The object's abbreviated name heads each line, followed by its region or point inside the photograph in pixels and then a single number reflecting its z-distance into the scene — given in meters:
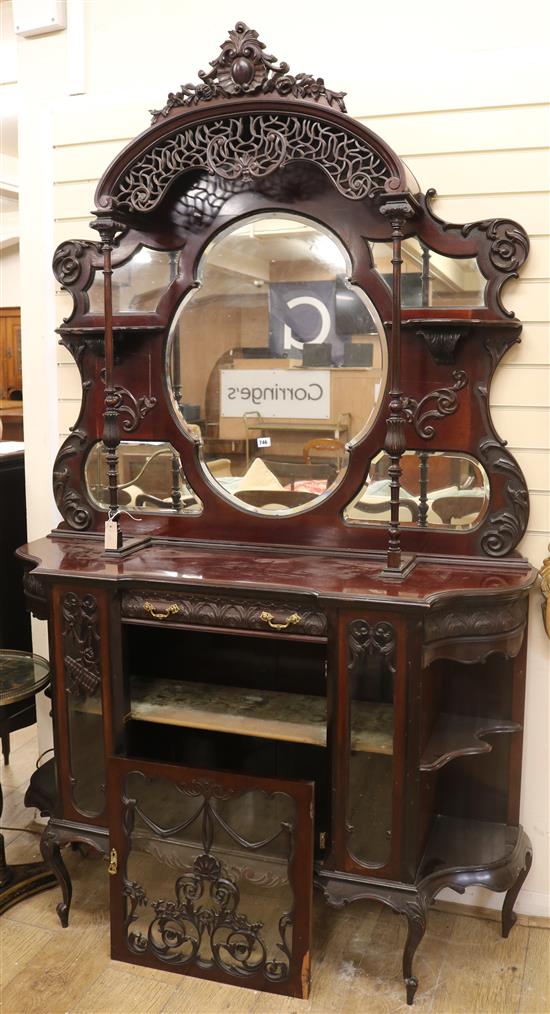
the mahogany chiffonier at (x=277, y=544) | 2.53
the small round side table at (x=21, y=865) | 2.98
